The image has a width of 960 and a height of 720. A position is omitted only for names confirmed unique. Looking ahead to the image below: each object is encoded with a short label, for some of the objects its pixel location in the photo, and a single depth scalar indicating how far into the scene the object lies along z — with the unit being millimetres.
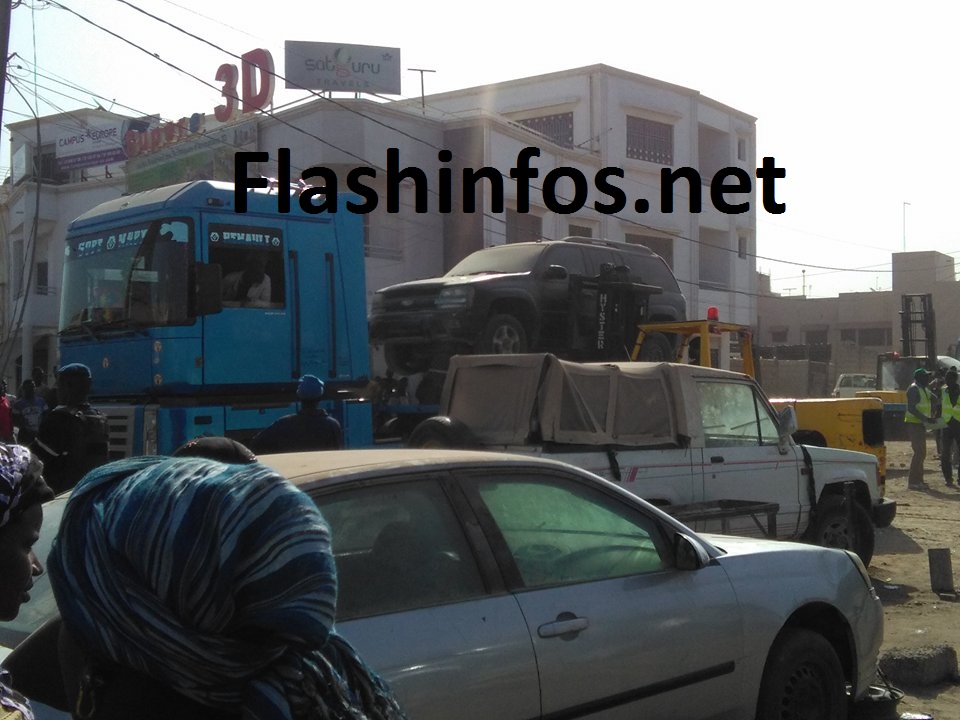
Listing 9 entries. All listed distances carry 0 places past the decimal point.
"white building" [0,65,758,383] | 27953
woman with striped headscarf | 1725
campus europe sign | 34219
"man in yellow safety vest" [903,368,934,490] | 16445
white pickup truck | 7648
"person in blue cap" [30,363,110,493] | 6664
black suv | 11594
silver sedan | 3389
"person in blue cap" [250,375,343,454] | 7445
